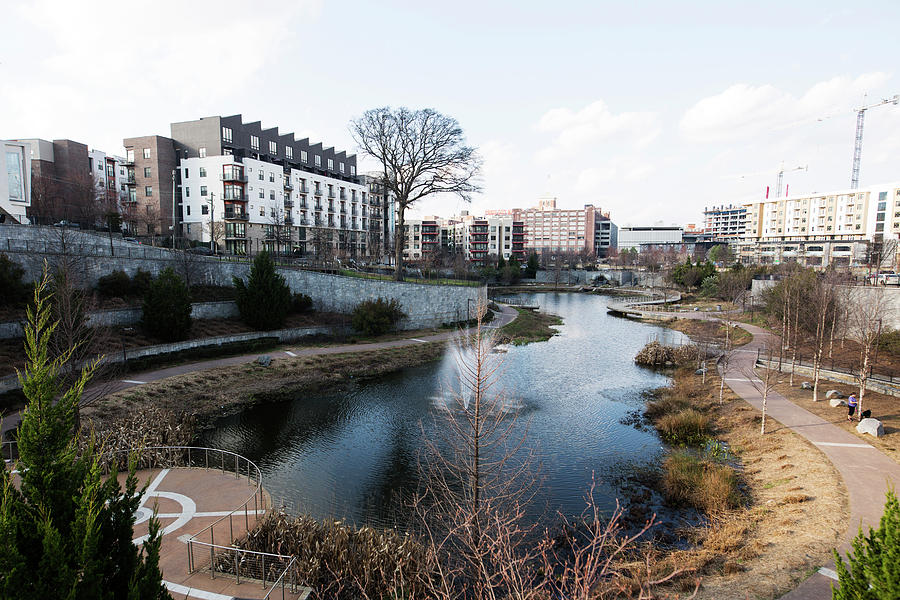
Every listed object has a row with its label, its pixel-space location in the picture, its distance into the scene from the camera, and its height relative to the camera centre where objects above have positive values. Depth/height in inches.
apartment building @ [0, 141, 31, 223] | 1464.6 +214.9
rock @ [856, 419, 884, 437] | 602.8 -205.7
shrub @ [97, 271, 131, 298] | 1104.2 -82.4
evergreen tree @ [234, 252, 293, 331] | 1201.4 -112.9
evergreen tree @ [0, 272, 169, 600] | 179.0 -107.5
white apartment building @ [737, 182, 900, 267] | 3363.7 +317.1
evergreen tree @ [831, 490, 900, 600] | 187.0 -123.6
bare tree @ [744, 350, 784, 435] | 854.7 -218.3
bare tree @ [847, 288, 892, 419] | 669.5 -97.5
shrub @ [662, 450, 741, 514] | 513.7 -250.9
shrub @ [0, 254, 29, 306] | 929.5 -71.9
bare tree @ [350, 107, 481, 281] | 1395.2 +304.6
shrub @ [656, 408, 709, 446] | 700.7 -252.6
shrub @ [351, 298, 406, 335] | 1288.1 -169.2
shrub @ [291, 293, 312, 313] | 1393.9 -145.6
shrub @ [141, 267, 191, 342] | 994.7 -121.7
